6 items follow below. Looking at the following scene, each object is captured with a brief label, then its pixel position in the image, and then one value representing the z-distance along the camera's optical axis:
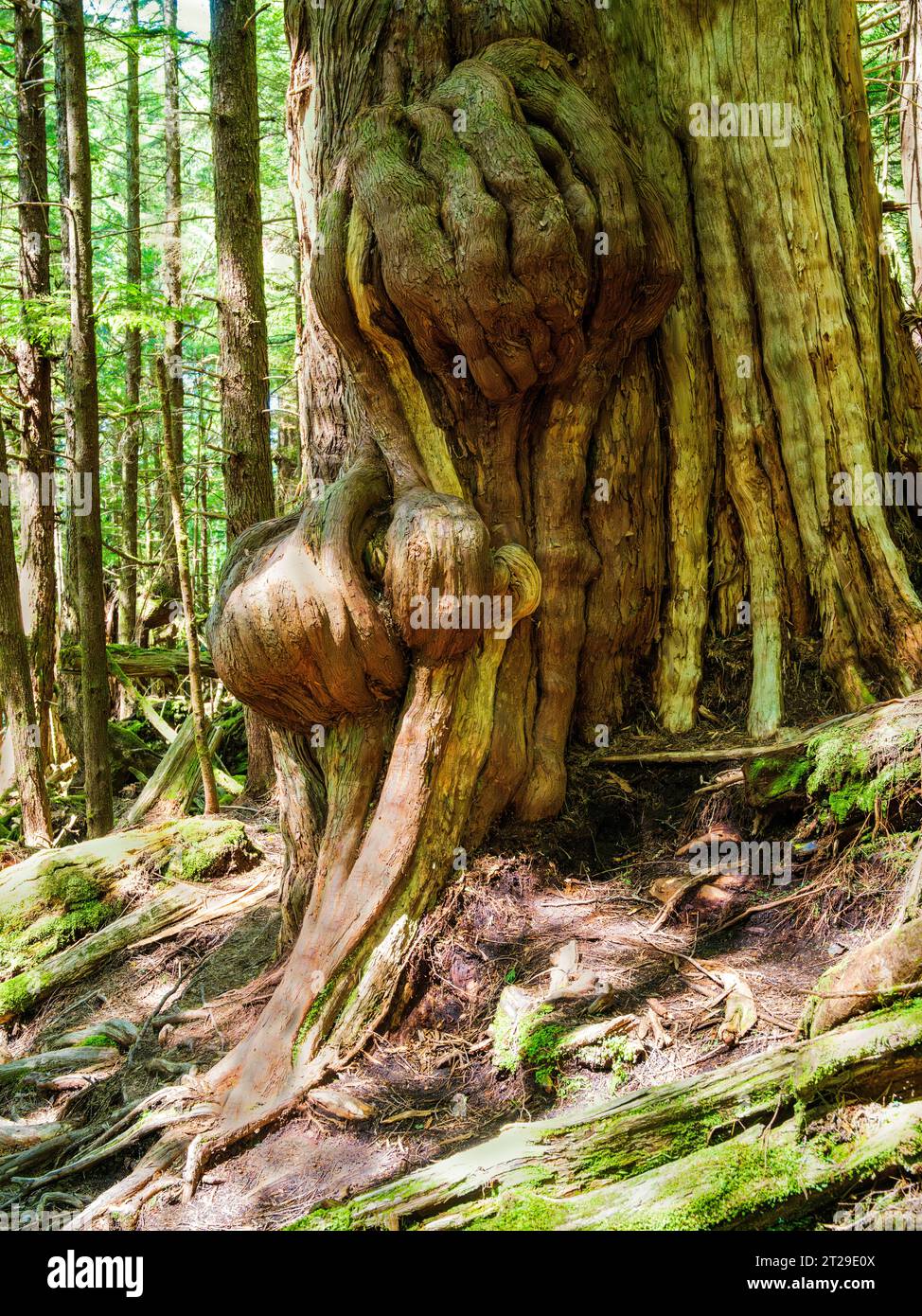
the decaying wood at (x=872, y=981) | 2.60
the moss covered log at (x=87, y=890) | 5.15
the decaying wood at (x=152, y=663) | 11.69
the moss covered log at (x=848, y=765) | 3.48
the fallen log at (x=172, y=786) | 7.56
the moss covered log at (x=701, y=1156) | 2.41
